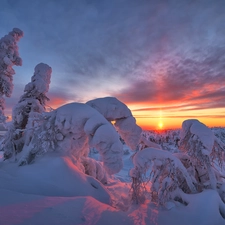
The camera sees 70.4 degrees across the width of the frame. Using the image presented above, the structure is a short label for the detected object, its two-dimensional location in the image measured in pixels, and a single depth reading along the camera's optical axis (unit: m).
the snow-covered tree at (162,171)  5.55
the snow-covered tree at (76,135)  5.53
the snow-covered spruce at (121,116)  7.67
